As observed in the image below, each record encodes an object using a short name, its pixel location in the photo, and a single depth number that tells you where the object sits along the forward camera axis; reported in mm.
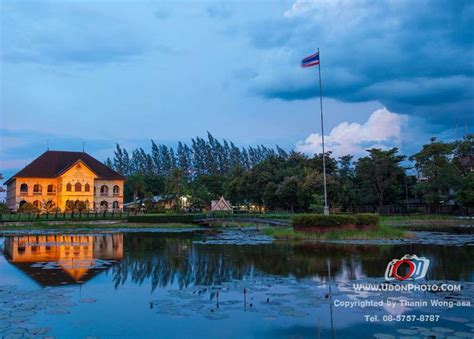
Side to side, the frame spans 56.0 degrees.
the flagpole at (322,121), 33594
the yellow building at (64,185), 74812
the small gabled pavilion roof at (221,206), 75938
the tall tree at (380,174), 73000
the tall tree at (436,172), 64688
